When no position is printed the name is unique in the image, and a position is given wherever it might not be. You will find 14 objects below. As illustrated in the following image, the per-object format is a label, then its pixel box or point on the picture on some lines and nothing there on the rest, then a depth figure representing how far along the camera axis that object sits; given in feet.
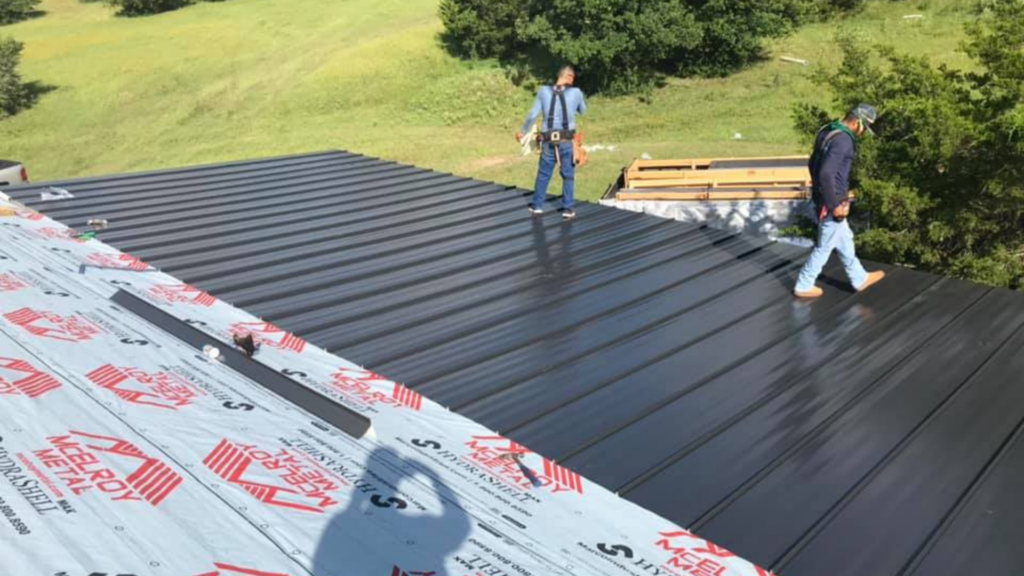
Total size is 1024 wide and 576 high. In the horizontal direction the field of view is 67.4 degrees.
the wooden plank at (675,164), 46.56
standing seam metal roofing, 11.37
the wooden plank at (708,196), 37.40
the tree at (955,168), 24.52
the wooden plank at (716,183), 40.27
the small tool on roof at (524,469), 11.85
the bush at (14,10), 148.56
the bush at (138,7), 147.96
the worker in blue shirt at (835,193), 18.70
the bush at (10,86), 103.45
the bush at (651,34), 91.56
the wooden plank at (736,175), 40.73
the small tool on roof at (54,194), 30.97
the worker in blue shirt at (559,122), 25.67
